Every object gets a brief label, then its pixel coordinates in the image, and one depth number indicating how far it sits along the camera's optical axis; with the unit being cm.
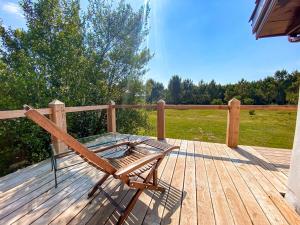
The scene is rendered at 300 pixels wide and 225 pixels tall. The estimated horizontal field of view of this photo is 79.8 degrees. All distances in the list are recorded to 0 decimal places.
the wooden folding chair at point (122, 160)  137
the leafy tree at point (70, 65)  579
